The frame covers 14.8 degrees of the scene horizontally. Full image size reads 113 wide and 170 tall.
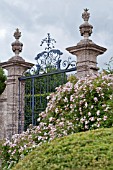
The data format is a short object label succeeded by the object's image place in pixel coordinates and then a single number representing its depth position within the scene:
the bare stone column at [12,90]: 9.23
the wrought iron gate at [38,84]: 8.49
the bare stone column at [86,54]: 7.76
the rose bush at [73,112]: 6.34
